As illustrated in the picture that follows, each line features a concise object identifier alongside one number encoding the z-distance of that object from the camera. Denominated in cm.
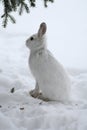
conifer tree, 770
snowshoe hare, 794
